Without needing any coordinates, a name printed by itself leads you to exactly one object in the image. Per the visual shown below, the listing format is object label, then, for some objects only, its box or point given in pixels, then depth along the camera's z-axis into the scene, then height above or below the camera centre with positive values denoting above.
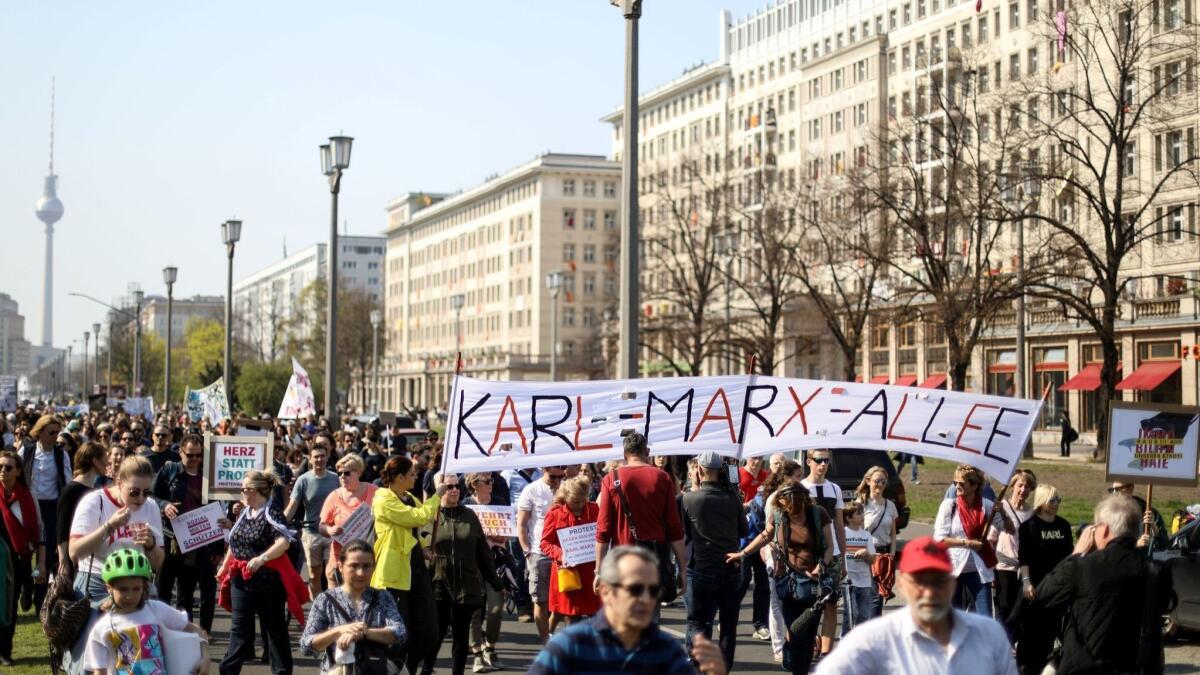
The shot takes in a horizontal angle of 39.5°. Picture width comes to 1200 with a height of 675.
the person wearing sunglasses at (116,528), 10.18 -0.74
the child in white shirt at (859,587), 13.35 -1.44
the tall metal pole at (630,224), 19.14 +2.09
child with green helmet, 7.08 -0.95
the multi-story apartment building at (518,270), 139.38 +11.97
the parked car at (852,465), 21.59 -0.78
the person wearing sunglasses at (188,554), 14.13 -1.21
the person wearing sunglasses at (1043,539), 12.19 -0.97
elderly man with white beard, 5.61 -0.79
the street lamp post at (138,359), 73.70 +2.17
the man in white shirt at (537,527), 13.86 -1.05
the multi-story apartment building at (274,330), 130.12 +6.80
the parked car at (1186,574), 15.16 -1.52
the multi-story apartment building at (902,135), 61.53 +14.98
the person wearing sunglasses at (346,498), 12.80 -0.72
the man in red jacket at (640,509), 11.43 -0.71
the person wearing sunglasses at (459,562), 12.57 -1.18
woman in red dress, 12.15 -1.05
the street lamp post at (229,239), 44.16 +4.43
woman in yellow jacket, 11.52 -1.09
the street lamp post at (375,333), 111.06 +5.49
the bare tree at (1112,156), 41.03 +8.48
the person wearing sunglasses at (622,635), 5.48 -0.77
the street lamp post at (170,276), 56.50 +4.39
